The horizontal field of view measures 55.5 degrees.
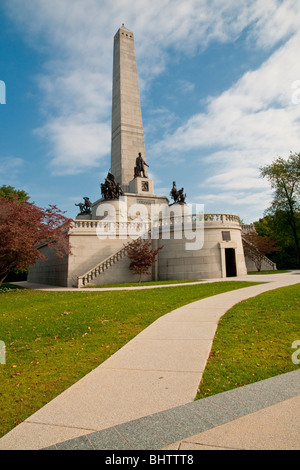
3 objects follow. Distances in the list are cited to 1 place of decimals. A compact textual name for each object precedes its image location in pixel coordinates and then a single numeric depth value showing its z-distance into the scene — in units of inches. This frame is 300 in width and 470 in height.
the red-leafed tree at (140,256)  967.6
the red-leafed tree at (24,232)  710.5
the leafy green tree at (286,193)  1523.1
